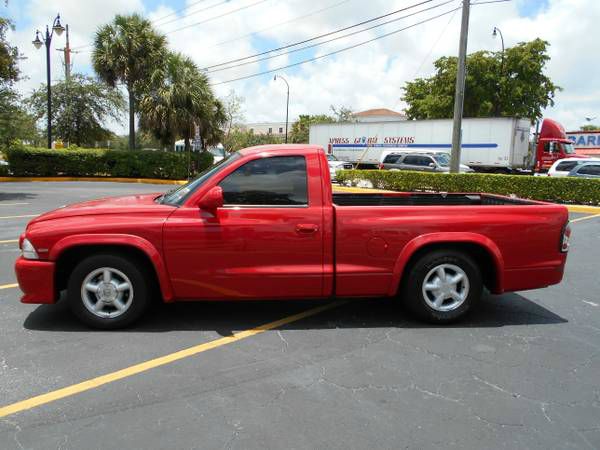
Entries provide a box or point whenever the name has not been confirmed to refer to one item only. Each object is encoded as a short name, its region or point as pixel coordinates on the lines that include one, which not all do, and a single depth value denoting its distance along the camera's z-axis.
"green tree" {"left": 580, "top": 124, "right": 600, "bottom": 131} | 96.05
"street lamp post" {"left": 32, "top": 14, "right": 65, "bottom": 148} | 25.28
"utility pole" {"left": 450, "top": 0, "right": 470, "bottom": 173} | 16.73
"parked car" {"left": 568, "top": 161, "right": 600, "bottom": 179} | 17.47
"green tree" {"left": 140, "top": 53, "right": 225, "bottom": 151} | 27.38
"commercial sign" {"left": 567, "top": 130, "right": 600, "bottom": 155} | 40.47
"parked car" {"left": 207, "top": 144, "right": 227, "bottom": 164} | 52.86
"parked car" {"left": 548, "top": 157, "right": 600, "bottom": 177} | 19.88
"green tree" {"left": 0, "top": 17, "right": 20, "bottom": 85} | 16.70
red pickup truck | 4.37
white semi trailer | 26.70
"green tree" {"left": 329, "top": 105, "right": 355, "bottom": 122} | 67.00
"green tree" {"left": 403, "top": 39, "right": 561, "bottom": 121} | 39.22
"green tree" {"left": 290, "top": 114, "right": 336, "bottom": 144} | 74.56
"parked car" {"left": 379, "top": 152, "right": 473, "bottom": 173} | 22.98
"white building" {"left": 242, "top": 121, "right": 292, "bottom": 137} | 116.38
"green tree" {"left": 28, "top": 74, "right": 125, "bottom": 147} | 37.38
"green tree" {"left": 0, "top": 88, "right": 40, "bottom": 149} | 18.88
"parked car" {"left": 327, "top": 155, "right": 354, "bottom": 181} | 28.50
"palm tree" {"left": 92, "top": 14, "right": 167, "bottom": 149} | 27.72
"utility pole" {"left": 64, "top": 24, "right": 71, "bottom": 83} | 37.49
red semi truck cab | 30.48
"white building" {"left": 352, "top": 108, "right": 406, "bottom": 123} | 100.00
